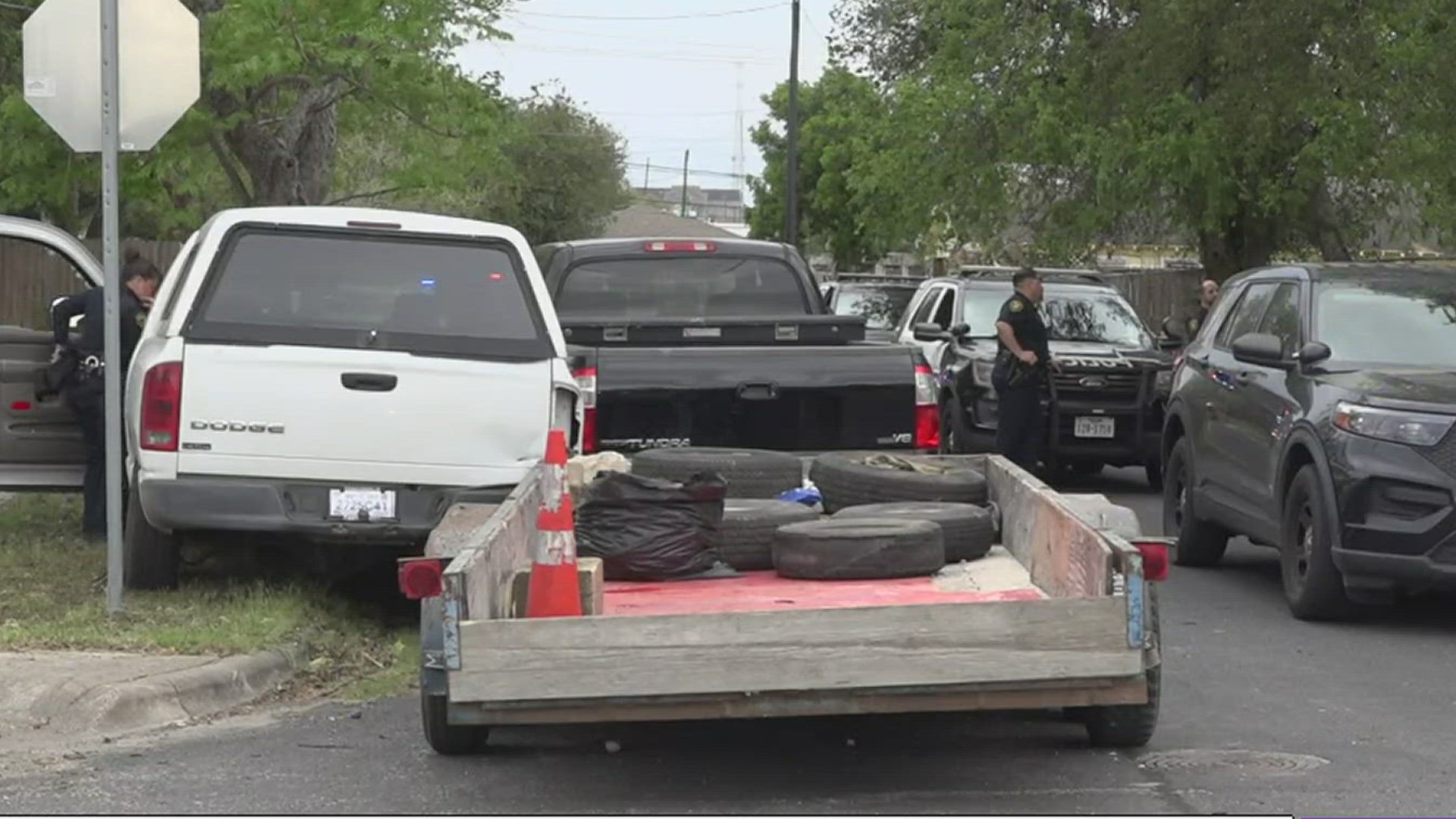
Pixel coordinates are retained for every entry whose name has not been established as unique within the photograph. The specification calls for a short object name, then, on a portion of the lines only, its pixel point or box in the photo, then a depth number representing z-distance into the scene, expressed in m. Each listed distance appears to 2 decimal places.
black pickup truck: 10.91
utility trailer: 6.31
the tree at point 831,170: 41.62
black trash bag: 8.10
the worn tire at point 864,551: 7.97
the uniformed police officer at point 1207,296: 22.70
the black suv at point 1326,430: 10.45
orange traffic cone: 7.15
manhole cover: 7.55
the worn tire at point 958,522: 8.42
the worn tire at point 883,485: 9.16
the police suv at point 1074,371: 18.02
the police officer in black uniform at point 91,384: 12.34
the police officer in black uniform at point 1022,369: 16.33
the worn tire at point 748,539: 8.38
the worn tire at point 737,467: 9.41
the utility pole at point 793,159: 50.34
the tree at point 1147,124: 19.56
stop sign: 10.23
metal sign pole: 9.96
